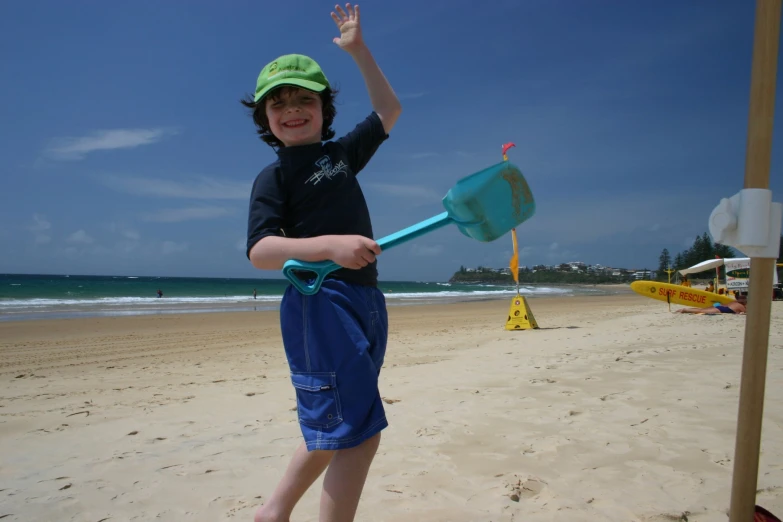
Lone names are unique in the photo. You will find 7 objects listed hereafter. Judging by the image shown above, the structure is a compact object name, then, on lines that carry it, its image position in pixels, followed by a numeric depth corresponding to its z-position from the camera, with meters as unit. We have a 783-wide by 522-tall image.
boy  1.38
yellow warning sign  10.22
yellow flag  9.13
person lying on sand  11.71
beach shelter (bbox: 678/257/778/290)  16.22
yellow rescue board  12.79
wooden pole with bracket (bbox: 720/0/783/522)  1.20
